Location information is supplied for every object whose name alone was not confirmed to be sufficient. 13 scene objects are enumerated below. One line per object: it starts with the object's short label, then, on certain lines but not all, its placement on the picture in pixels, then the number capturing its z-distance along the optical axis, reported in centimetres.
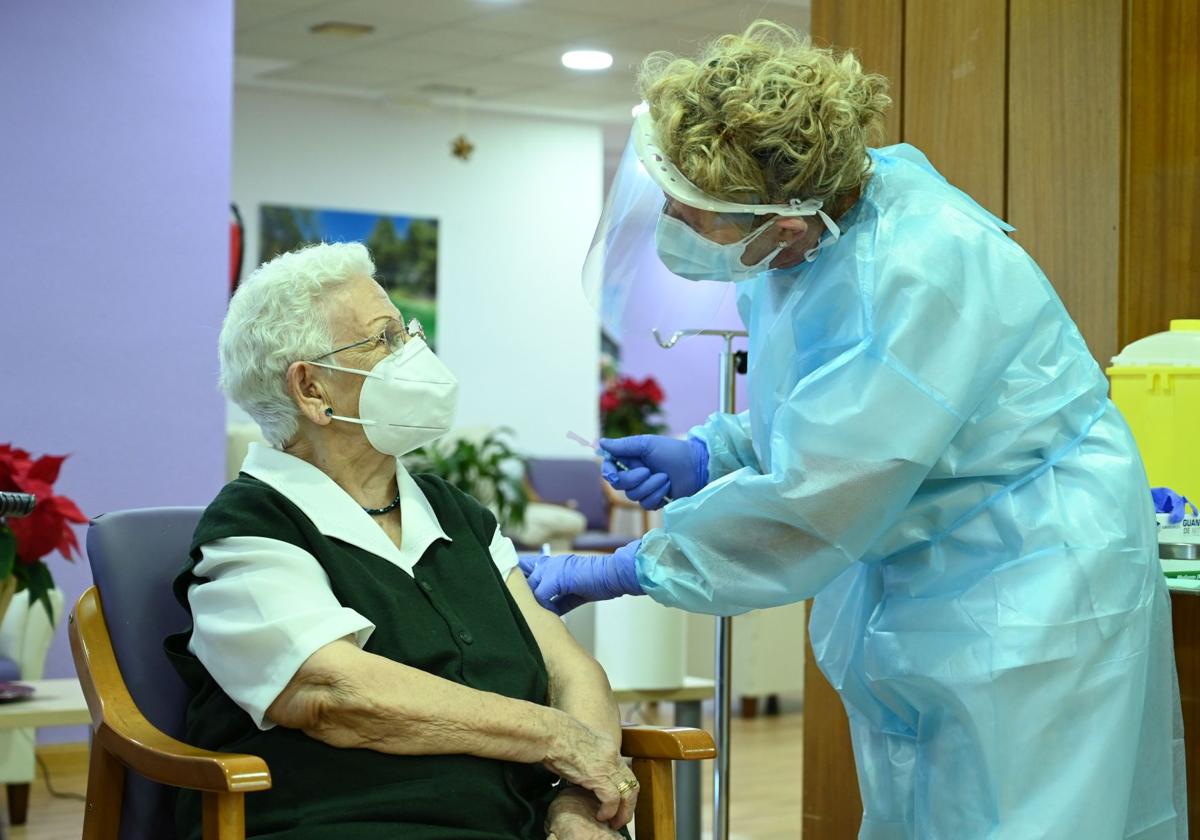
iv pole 240
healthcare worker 170
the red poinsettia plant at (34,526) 274
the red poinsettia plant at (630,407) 880
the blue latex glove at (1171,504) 207
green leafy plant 664
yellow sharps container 224
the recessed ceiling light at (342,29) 671
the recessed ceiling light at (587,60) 726
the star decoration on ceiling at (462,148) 864
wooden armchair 183
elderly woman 168
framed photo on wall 826
